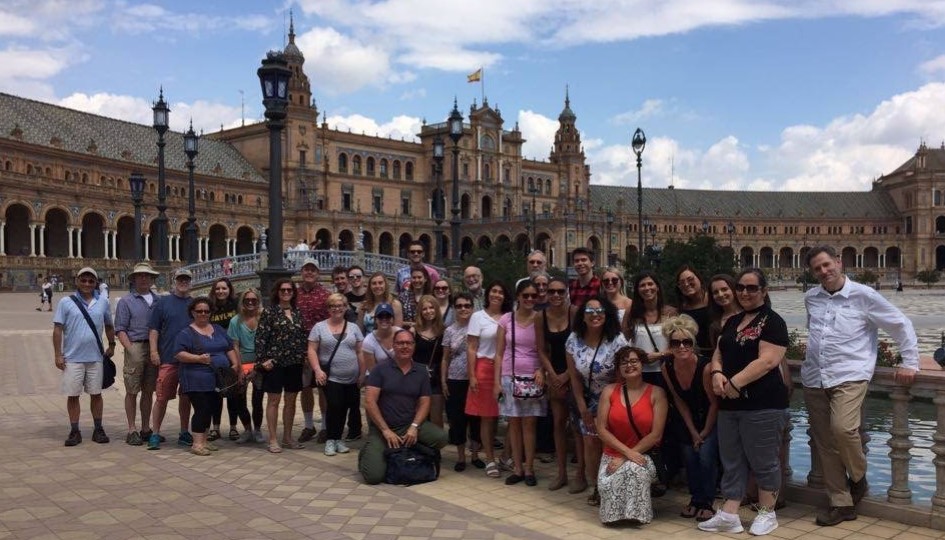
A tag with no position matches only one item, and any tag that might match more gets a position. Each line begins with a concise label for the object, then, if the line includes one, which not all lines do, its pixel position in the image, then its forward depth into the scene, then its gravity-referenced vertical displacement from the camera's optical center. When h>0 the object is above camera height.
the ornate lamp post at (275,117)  12.59 +2.38
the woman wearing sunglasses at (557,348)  7.15 -0.74
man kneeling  7.58 -1.30
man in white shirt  5.75 -0.74
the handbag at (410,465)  7.38 -1.82
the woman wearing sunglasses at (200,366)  8.68 -1.03
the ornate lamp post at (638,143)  19.56 +2.95
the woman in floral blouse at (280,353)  8.66 -0.90
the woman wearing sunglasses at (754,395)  5.86 -0.97
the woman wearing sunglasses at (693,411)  6.25 -1.17
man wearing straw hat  9.12 -0.82
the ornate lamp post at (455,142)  21.22 +3.43
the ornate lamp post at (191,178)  26.05 +3.44
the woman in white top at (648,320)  6.69 -0.47
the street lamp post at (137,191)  28.07 +2.82
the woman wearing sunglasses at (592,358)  6.74 -0.79
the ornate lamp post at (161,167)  23.61 +3.28
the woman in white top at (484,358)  7.62 -0.87
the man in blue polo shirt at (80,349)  8.95 -0.85
